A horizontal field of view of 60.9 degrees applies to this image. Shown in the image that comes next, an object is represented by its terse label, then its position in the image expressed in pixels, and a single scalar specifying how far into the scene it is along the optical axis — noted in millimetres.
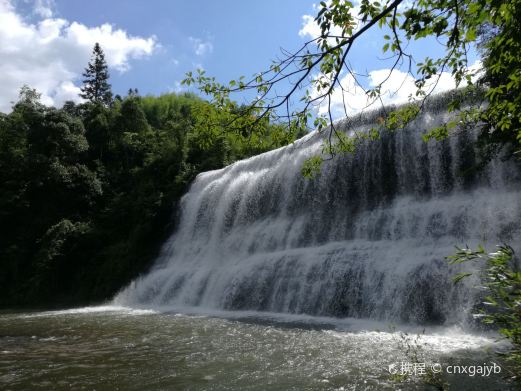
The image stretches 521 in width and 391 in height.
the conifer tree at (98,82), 74875
